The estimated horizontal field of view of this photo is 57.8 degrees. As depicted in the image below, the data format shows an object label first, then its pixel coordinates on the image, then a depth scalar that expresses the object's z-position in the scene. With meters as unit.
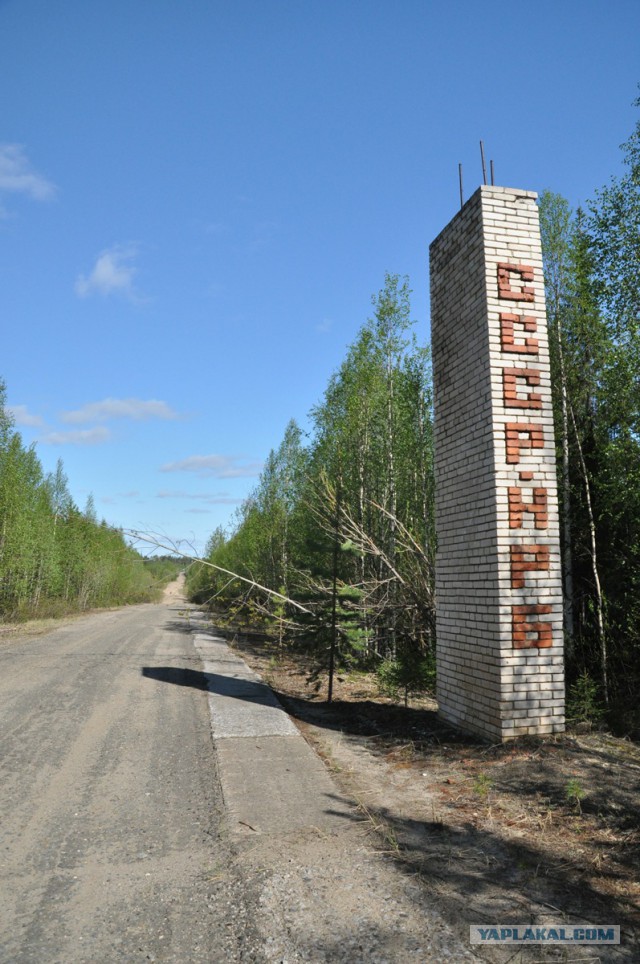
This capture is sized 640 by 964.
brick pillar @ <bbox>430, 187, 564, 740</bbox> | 5.23
